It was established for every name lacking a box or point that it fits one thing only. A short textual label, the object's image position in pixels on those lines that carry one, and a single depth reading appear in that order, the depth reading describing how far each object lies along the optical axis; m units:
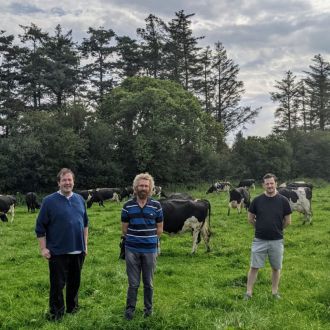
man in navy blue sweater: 6.78
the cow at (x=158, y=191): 33.66
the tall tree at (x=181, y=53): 54.19
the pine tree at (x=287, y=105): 61.91
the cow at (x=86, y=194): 31.13
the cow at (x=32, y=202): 25.91
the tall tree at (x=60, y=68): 48.38
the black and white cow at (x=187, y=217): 13.11
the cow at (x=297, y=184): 24.87
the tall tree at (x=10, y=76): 44.97
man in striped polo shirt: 6.73
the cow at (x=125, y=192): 32.41
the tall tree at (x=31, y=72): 46.94
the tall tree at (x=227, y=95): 56.06
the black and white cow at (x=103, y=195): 29.44
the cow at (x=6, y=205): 22.43
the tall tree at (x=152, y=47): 53.81
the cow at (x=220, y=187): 35.71
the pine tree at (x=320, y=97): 63.59
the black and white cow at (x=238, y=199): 21.83
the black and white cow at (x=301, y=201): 18.44
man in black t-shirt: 7.97
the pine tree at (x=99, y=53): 54.38
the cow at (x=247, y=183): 39.16
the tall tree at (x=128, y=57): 54.53
